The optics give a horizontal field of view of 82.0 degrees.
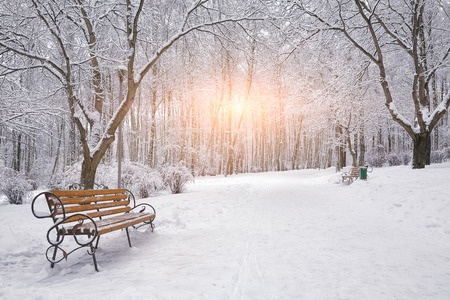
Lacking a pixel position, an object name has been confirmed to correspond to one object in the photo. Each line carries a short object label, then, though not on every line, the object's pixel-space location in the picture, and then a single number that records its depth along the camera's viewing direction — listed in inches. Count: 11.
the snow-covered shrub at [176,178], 431.5
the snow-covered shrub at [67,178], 396.5
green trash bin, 442.6
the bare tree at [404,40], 386.9
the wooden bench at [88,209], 135.4
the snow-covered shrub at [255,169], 1306.6
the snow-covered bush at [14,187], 375.6
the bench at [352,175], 500.1
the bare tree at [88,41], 261.9
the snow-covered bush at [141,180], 406.3
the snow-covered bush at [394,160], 762.8
